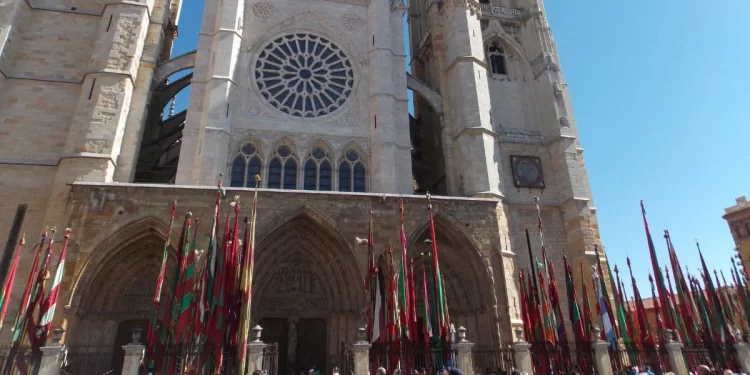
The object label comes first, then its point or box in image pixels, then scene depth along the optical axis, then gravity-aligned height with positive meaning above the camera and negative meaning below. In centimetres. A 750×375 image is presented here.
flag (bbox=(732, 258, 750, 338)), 1517 +184
